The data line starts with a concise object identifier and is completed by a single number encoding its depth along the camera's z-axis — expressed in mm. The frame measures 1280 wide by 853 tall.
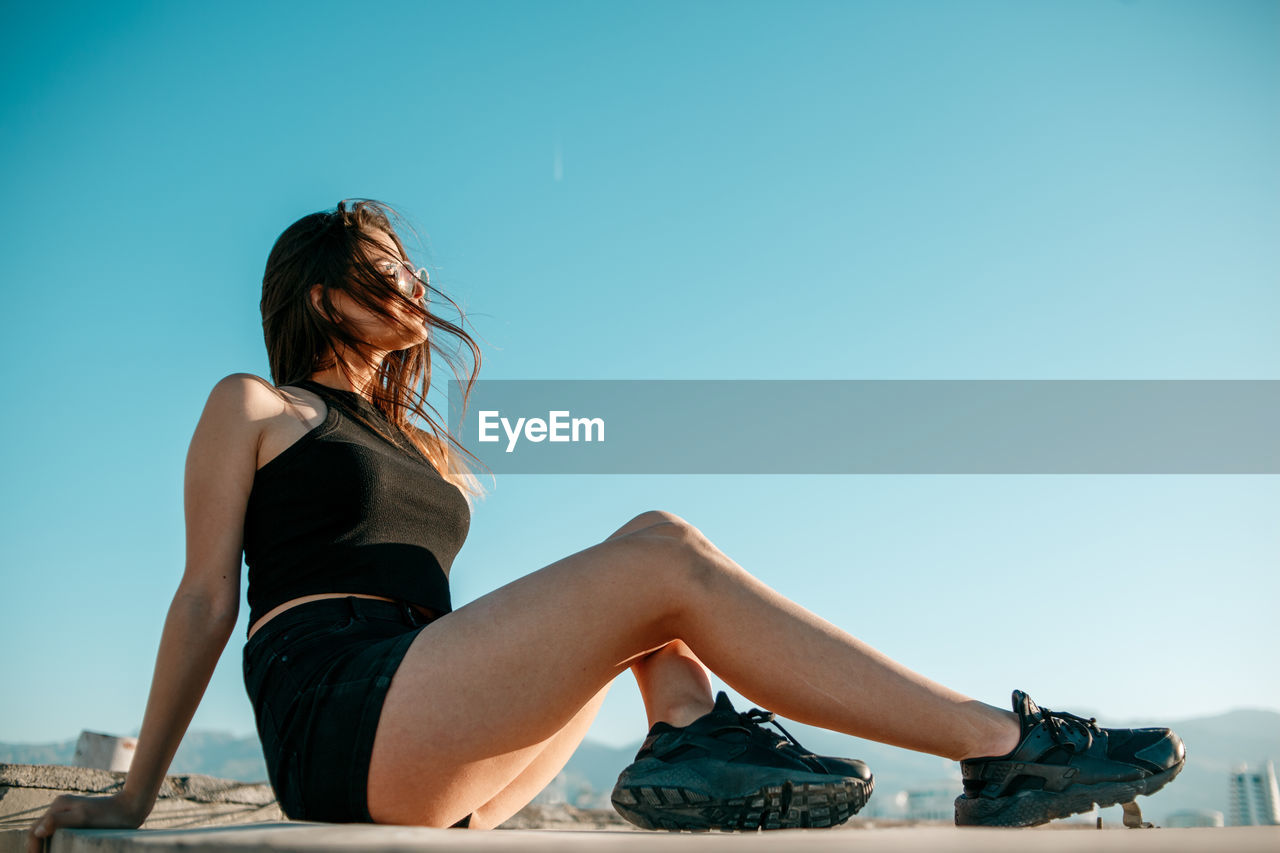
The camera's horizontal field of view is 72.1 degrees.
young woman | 1564
